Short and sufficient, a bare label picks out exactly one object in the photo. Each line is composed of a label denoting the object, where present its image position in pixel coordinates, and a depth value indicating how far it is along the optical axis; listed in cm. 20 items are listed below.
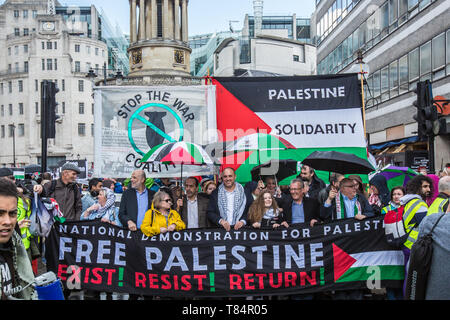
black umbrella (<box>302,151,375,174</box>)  764
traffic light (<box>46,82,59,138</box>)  920
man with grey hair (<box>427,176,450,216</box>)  514
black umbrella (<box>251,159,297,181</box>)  944
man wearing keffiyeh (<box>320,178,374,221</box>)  700
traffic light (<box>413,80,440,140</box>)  1011
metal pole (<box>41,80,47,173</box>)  887
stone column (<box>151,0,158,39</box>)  5812
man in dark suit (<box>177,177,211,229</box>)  738
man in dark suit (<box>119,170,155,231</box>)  729
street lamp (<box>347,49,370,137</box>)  1719
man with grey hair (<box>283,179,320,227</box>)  705
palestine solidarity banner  869
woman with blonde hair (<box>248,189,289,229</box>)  695
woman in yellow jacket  671
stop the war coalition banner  866
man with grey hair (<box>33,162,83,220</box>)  825
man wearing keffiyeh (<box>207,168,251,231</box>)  712
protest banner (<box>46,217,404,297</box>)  665
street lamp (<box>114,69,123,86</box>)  2621
